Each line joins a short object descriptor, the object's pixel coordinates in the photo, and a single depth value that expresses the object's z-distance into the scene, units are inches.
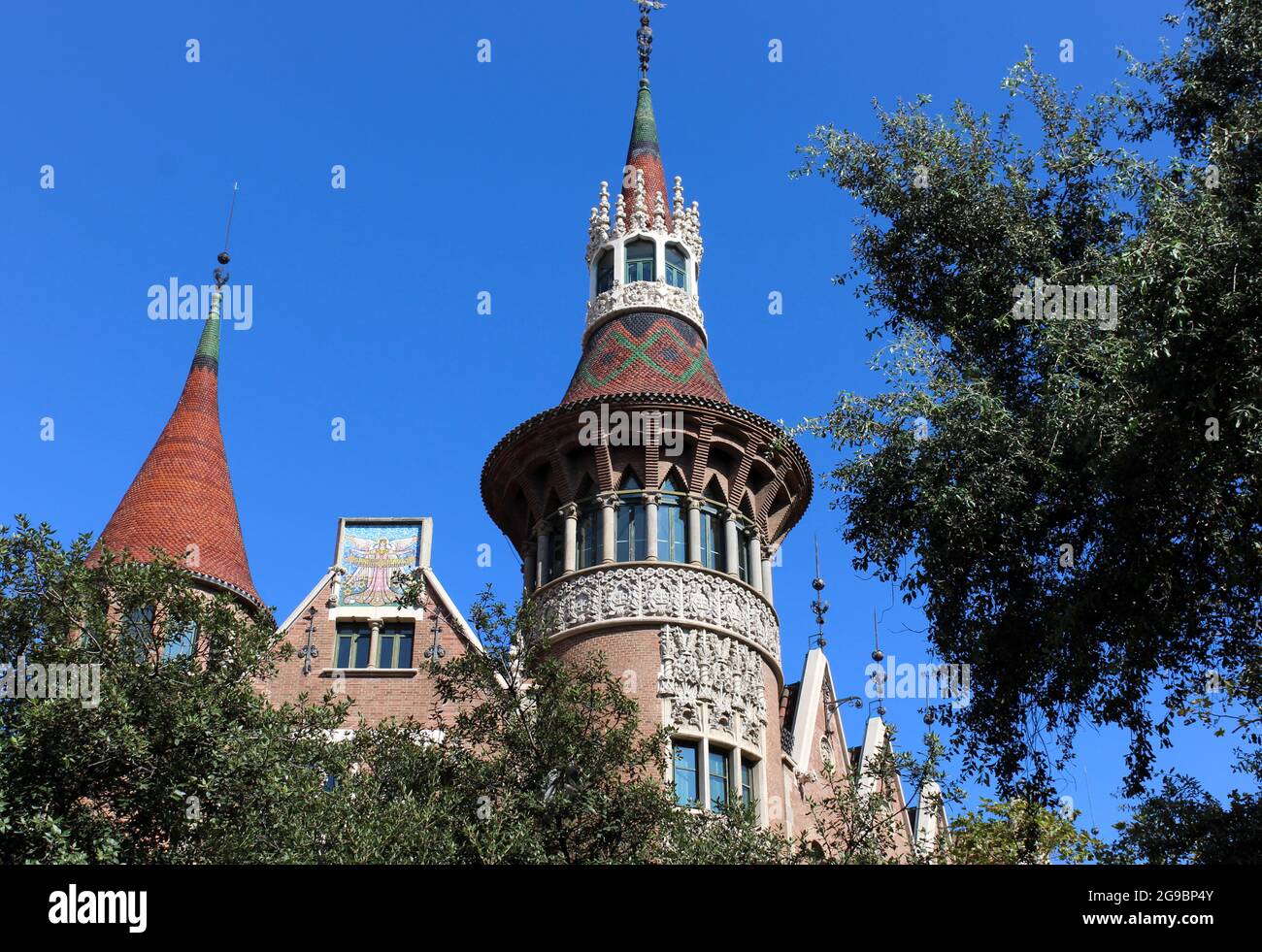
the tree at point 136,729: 479.5
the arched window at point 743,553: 863.1
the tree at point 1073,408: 438.6
